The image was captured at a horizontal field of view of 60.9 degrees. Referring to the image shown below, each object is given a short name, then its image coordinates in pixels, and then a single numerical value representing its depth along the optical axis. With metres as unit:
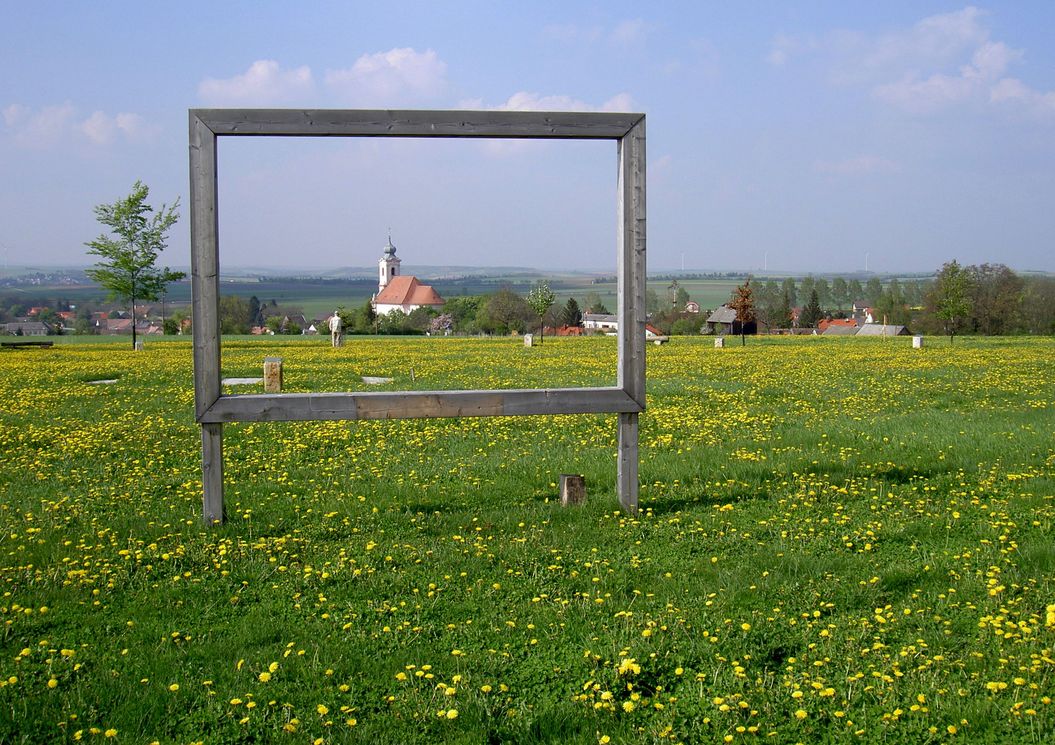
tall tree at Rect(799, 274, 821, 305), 163.65
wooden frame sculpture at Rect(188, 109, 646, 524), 7.70
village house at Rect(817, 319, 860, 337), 111.38
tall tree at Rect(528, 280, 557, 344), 46.38
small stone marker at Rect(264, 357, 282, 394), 18.06
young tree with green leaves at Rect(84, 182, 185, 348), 47.22
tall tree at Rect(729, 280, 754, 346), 64.94
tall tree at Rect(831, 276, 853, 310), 187.38
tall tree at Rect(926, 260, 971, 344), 56.50
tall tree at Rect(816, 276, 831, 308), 173.00
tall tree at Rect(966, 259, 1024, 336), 78.00
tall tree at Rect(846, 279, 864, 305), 188.00
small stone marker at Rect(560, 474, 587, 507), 8.57
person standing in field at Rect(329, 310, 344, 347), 40.55
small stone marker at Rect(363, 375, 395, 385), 20.84
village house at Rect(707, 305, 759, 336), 93.69
